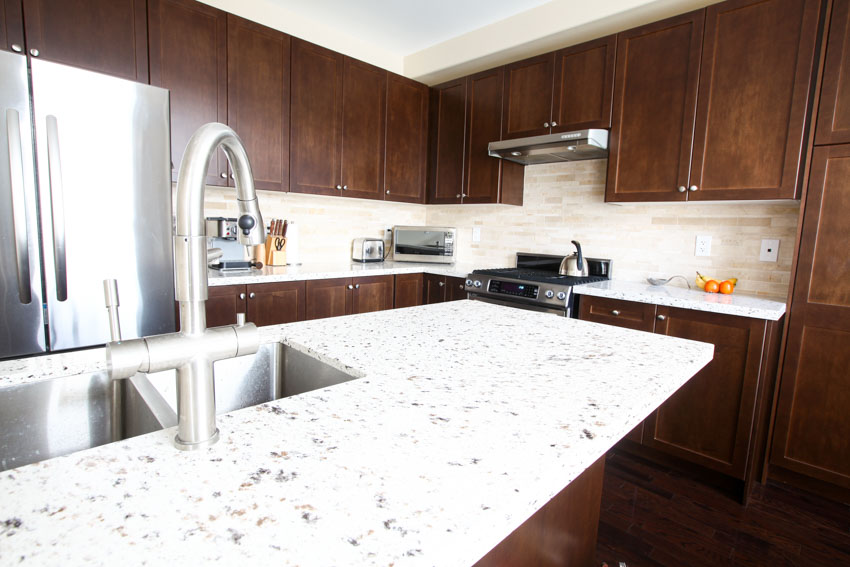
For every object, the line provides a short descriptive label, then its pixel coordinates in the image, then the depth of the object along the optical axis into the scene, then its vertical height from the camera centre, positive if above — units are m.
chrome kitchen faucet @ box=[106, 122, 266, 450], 0.53 -0.13
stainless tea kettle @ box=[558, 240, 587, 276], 2.95 -0.16
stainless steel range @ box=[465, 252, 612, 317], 2.57 -0.28
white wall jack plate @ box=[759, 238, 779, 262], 2.40 -0.01
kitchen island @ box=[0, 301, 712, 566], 0.42 -0.28
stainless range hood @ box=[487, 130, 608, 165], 2.66 +0.58
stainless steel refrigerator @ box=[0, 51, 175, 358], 1.69 +0.07
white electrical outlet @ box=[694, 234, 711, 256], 2.63 +0.00
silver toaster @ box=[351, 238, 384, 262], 3.58 -0.14
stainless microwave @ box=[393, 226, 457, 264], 3.61 -0.07
